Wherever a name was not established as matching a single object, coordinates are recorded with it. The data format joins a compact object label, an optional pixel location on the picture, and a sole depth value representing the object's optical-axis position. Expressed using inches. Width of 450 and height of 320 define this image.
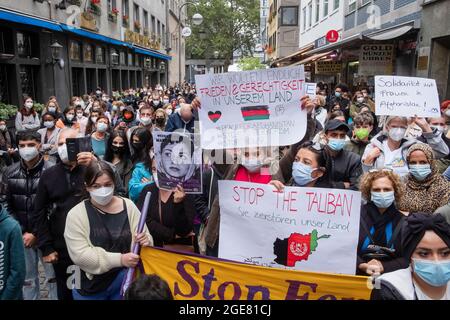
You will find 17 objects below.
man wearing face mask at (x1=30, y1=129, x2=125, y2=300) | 149.9
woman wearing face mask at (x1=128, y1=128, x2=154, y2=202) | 178.9
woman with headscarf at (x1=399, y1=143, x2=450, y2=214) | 149.8
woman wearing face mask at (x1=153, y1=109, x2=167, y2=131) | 324.8
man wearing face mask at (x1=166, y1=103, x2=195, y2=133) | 262.4
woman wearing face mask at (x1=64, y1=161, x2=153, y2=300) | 122.8
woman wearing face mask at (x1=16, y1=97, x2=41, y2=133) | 413.4
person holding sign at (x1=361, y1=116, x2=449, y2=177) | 183.3
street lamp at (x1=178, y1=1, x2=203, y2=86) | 970.1
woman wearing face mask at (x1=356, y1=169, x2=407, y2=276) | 119.2
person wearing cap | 180.9
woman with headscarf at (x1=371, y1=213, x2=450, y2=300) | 93.0
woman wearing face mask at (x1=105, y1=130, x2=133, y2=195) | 212.6
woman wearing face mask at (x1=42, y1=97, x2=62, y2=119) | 415.1
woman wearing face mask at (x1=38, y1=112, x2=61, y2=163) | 301.3
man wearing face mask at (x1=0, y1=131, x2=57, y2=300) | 160.9
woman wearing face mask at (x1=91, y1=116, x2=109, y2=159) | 241.8
